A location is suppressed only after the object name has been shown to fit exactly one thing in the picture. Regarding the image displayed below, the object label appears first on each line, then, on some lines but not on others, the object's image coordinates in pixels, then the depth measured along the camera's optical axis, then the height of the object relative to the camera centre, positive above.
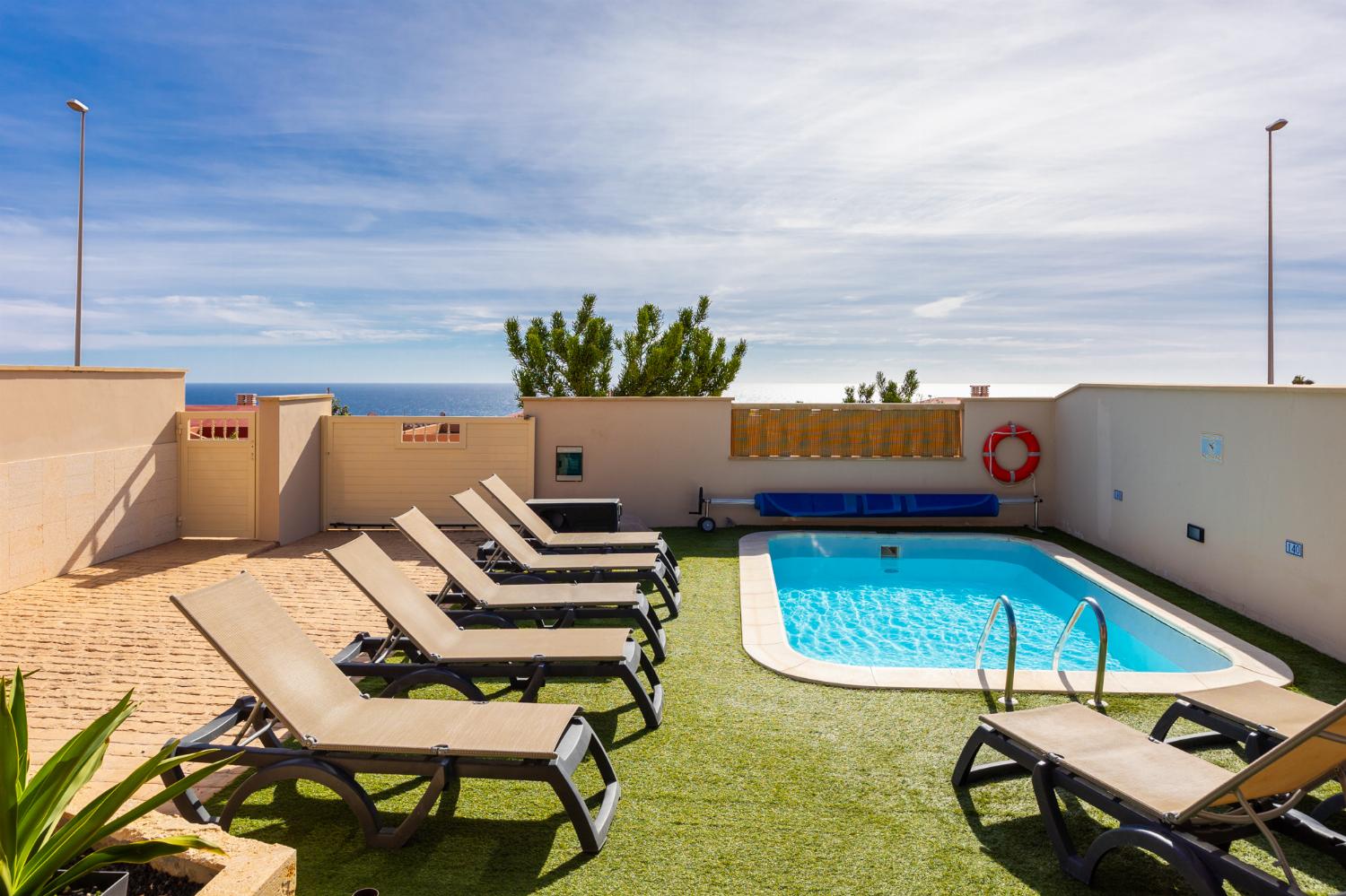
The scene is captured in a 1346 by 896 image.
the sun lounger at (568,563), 7.25 -1.02
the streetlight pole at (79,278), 14.12 +3.25
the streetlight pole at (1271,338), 17.19 +2.74
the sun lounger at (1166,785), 2.71 -1.32
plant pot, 2.47 -1.37
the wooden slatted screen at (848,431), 12.43 +0.44
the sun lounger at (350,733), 3.32 -1.25
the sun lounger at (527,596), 5.97 -1.11
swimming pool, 6.75 -1.58
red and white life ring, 12.15 +0.11
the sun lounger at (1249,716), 3.73 -1.29
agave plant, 2.17 -1.04
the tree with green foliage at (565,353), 21.95 +2.95
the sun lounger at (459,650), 4.55 -1.20
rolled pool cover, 11.90 -0.70
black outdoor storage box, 9.96 -0.73
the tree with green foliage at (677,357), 22.66 +3.04
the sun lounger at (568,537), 8.34 -0.89
